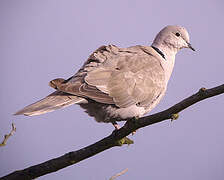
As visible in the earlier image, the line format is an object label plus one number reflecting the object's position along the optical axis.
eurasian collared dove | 8.77
